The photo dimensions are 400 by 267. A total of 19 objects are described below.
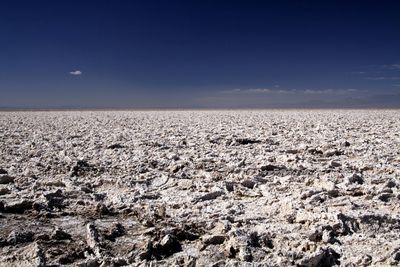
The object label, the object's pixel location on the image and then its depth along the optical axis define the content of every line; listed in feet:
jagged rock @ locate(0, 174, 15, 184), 20.06
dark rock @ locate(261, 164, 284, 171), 21.73
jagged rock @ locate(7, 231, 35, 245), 12.44
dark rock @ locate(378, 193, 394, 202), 15.09
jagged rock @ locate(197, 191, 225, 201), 16.71
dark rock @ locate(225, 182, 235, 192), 17.80
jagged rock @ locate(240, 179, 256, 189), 18.42
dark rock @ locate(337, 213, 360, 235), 12.28
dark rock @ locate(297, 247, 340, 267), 10.36
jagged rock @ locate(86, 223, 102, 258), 11.68
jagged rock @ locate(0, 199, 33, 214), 15.72
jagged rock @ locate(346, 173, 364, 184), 17.84
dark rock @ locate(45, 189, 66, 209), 16.17
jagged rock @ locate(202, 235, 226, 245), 12.06
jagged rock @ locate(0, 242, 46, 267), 10.97
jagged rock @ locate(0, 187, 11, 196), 17.89
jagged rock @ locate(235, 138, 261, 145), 34.38
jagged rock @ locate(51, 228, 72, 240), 12.76
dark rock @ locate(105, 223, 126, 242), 12.84
